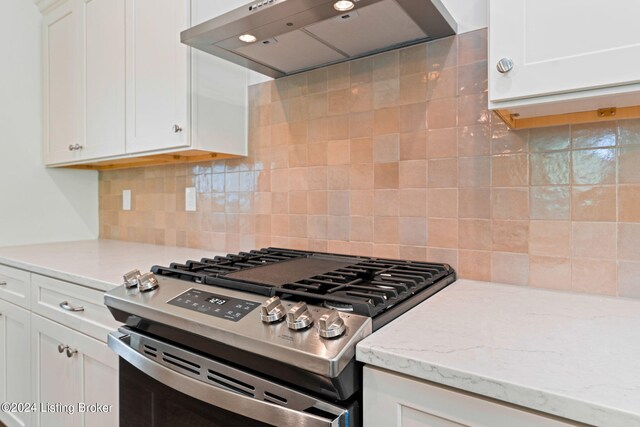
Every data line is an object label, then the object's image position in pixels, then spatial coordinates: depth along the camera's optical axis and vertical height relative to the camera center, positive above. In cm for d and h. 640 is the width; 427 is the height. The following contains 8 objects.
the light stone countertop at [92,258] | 140 -22
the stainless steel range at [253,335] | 71 -26
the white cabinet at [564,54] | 76 +33
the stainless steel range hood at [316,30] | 105 +55
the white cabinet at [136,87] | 161 +58
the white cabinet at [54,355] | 133 -58
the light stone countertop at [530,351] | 53 -25
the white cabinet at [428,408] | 58 -32
